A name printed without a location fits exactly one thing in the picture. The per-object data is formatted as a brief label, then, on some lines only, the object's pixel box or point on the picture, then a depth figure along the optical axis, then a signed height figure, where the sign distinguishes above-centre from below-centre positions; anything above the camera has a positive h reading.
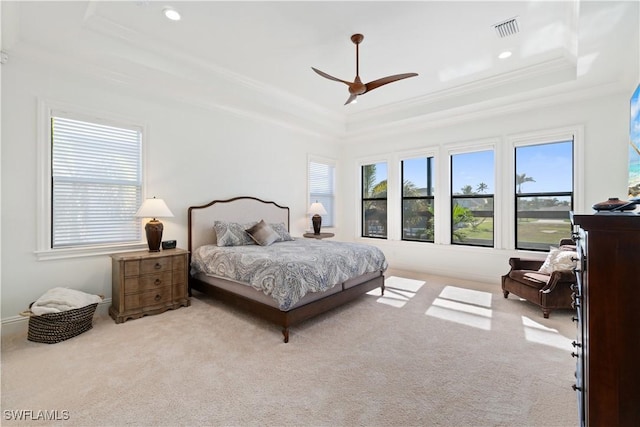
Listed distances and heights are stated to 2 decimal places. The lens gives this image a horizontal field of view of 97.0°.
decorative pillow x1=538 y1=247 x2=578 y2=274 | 3.27 -0.56
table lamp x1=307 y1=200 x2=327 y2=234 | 5.73 +0.01
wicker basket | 2.63 -1.07
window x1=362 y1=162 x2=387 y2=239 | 6.32 +0.31
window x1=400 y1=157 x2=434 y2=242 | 5.61 +0.30
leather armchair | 3.20 -0.87
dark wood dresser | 0.98 -0.37
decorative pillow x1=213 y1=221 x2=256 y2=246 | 4.08 -0.31
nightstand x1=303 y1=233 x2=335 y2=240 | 5.54 -0.43
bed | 2.79 -0.62
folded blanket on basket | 2.65 -0.88
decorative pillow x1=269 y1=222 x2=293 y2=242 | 4.68 -0.32
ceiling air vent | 2.94 +1.99
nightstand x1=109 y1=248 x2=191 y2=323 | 3.13 -0.82
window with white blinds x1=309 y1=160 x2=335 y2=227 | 6.18 +0.62
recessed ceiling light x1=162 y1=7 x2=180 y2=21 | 2.79 +2.00
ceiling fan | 3.16 +1.49
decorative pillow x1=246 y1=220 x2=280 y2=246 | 4.21 -0.32
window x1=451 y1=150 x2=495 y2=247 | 4.92 +0.28
